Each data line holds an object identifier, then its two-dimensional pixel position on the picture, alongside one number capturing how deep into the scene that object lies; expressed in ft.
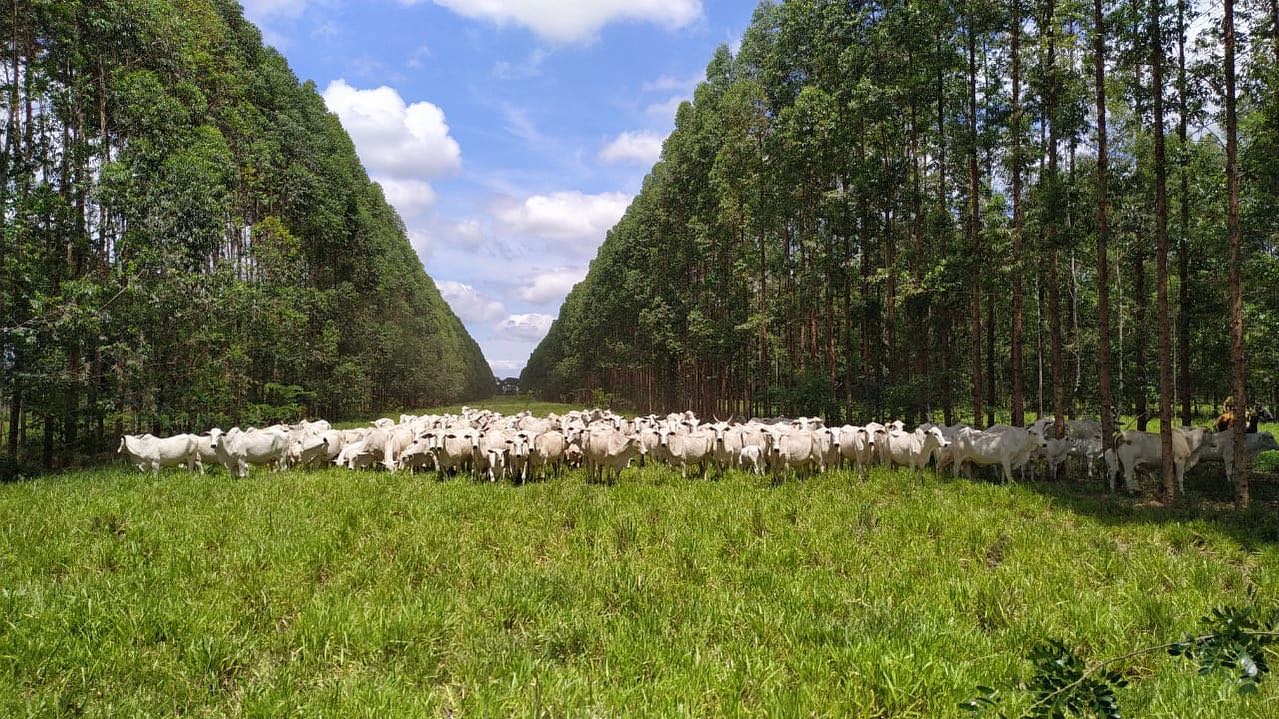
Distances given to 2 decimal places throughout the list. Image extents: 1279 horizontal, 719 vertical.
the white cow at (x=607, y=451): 42.60
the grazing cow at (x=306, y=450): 50.21
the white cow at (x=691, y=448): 46.60
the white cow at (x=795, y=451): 45.80
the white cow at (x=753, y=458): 46.44
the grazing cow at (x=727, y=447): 48.70
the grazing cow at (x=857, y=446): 47.55
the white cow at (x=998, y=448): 43.32
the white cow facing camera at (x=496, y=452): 44.19
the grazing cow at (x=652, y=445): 50.96
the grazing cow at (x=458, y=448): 46.11
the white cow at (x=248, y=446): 47.32
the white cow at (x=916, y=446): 46.19
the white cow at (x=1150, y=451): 39.88
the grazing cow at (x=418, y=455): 48.08
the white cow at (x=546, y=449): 46.01
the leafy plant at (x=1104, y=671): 6.03
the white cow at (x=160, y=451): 46.78
